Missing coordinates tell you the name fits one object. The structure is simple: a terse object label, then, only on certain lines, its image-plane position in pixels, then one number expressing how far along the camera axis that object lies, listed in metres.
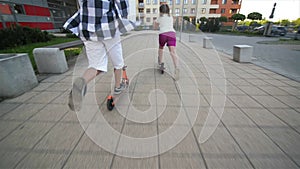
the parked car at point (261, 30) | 18.40
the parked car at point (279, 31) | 17.50
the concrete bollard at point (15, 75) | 2.20
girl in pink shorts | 2.91
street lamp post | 17.16
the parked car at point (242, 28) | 26.03
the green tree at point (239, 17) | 26.57
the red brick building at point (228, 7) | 37.88
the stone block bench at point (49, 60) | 3.21
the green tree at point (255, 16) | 24.81
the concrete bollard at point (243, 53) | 4.45
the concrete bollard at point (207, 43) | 7.40
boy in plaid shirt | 1.60
